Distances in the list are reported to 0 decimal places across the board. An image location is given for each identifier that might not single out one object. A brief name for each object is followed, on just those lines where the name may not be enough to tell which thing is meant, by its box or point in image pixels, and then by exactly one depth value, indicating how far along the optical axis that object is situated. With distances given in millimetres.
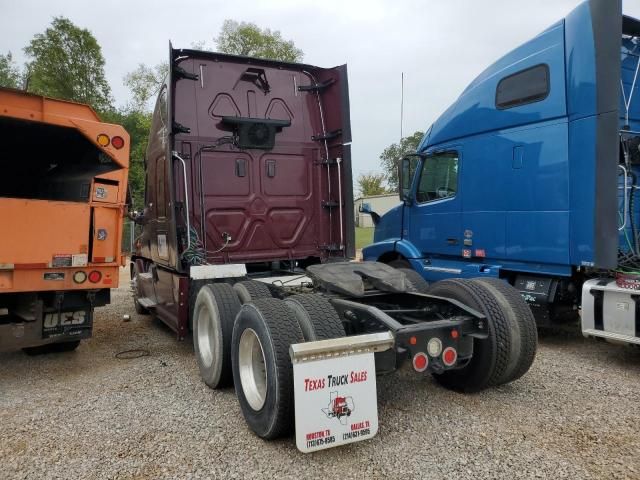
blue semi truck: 4707
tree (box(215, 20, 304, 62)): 34625
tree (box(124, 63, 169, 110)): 36781
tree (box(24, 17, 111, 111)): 34188
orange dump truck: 4160
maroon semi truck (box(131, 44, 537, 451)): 2959
